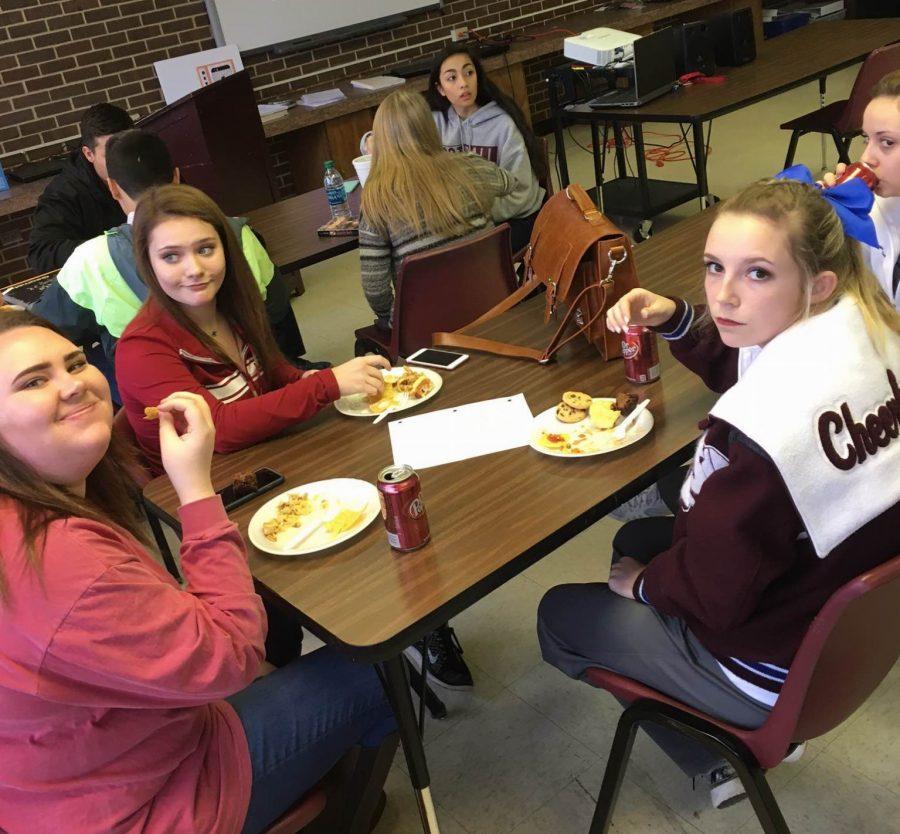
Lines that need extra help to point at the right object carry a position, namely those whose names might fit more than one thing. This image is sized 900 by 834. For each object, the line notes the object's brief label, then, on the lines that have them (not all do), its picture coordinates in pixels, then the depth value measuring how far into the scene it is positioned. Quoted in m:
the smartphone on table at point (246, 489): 1.68
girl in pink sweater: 1.13
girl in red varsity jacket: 1.90
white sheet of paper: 1.70
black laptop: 4.36
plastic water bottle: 3.50
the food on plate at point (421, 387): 1.94
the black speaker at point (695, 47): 4.58
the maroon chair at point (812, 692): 1.12
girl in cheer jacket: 1.23
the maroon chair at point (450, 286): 2.63
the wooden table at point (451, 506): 1.33
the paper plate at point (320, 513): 1.50
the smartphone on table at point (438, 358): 2.07
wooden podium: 4.31
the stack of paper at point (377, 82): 5.98
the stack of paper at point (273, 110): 5.65
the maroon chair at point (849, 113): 3.97
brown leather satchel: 1.89
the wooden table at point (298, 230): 3.13
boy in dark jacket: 3.60
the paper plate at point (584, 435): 1.60
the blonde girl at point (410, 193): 2.80
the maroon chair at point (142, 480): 1.90
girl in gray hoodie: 3.67
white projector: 4.53
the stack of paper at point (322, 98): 5.81
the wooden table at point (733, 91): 4.15
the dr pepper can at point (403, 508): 1.39
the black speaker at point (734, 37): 4.57
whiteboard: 5.84
